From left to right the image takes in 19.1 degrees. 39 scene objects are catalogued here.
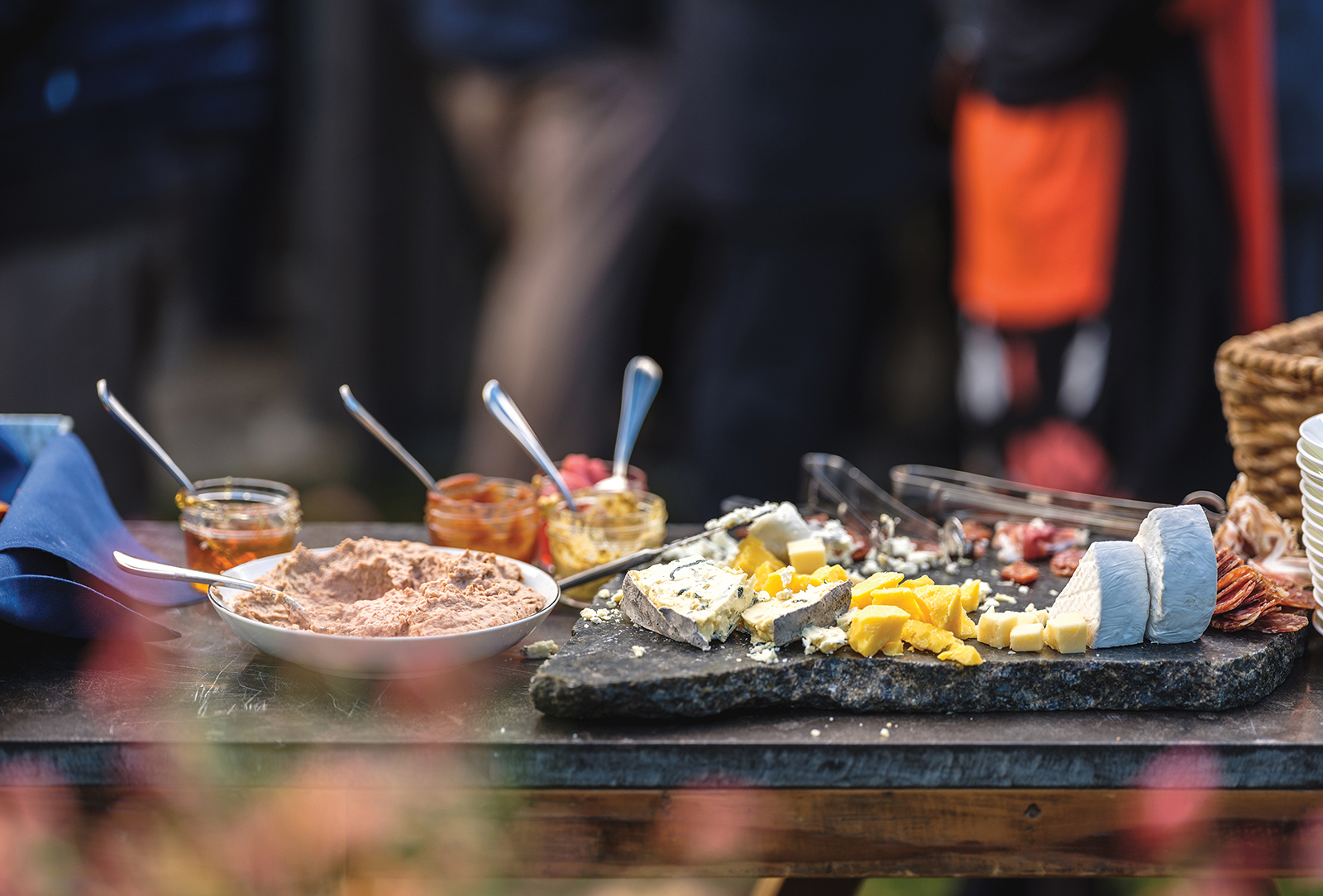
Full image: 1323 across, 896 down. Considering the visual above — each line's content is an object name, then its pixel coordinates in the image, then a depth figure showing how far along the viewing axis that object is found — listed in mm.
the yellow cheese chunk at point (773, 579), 2364
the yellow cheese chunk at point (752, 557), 2425
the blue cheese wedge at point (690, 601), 2317
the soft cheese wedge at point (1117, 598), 2320
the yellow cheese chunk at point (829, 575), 2367
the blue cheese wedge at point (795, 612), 2313
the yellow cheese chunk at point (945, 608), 2335
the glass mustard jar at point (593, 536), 2456
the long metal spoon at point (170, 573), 2343
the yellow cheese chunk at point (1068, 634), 2311
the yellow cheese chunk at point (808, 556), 2402
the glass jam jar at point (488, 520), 2483
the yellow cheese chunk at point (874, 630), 2301
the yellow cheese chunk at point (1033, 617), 2337
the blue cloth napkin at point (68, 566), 2331
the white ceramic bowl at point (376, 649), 2275
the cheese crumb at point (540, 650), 2367
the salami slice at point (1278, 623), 2350
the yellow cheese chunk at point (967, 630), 2336
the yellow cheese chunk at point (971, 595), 2375
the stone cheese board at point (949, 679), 2288
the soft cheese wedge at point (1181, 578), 2319
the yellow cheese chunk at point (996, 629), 2328
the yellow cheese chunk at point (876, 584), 2346
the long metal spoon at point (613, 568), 2427
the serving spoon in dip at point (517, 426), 2496
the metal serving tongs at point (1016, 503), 2539
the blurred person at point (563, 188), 4329
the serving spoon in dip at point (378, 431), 2492
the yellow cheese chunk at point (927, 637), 2312
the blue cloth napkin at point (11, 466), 2540
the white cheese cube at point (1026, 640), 2312
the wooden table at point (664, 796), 2250
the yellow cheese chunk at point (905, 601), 2334
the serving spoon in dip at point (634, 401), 2586
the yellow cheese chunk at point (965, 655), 2293
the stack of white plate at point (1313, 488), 2356
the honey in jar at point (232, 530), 2466
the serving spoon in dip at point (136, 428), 2473
